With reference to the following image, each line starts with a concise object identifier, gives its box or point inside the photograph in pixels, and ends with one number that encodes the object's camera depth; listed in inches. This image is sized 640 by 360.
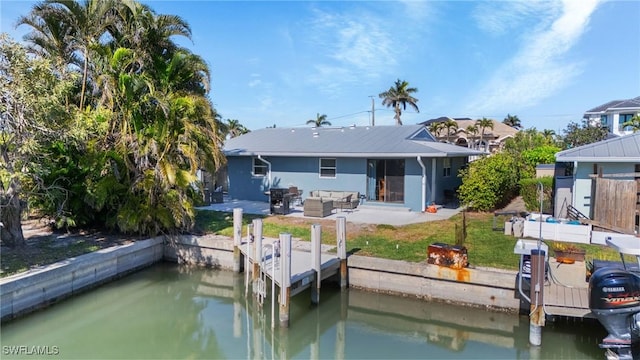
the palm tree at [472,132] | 1633.6
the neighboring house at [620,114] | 1445.6
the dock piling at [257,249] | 347.3
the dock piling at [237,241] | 411.5
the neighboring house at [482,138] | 1643.7
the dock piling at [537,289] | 258.1
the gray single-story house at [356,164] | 617.9
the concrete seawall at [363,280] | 304.0
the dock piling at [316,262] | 323.9
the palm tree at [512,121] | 2204.7
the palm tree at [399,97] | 1619.1
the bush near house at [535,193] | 559.5
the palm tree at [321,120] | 2007.8
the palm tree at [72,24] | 486.6
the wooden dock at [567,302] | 255.9
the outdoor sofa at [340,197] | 623.2
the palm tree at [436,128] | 1640.0
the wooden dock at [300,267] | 313.5
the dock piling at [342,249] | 359.6
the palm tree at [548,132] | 1464.6
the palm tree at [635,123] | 1105.4
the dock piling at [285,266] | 290.5
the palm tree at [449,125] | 1602.2
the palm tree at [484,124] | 1643.7
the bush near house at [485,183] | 566.3
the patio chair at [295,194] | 653.8
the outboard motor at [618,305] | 230.5
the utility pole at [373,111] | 1585.3
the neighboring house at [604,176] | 414.2
